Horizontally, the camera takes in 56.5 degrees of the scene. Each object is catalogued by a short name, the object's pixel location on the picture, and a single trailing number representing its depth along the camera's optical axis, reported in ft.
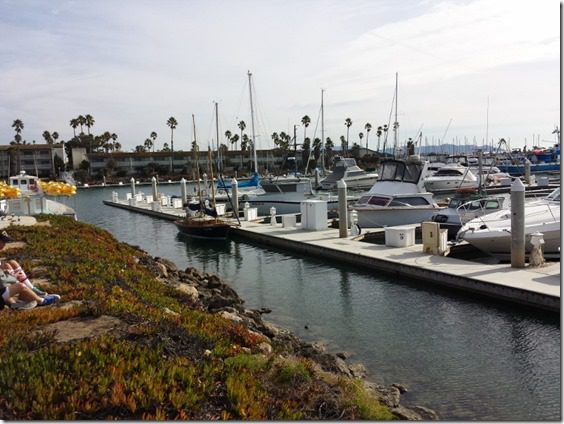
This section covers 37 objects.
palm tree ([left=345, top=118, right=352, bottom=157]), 480.07
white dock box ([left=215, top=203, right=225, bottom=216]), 128.85
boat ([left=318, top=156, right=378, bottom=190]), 219.82
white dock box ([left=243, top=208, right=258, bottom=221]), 118.73
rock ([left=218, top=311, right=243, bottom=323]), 41.36
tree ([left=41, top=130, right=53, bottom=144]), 476.21
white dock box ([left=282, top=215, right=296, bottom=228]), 101.09
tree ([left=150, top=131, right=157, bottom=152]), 518.17
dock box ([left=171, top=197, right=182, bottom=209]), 165.21
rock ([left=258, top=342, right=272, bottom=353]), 30.49
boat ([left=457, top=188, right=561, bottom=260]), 59.21
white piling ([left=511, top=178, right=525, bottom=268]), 52.49
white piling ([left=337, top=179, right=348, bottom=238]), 82.07
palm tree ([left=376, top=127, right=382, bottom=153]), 533.92
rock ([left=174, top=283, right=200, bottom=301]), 49.44
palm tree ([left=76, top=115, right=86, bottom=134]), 467.11
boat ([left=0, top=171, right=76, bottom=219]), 103.35
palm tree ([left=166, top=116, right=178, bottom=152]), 469.16
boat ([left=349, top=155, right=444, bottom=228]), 95.81
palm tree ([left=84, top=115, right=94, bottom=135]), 469.16
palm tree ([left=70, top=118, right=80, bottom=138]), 466.86
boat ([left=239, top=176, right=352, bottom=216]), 144.87
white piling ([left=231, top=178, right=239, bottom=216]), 122.83
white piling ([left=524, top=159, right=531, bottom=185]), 187.99
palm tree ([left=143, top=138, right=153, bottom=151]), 524.11
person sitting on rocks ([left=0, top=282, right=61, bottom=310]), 31.76
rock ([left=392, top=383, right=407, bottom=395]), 32.72
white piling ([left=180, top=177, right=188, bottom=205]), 163.92
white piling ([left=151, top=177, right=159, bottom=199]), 181.68
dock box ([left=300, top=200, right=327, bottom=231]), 93.45
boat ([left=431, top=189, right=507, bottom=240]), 77.56
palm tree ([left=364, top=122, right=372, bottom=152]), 529.81
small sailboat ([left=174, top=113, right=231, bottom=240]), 102.32
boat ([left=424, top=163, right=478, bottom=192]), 184.75
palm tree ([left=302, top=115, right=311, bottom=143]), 433.89
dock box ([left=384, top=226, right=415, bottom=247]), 72.18
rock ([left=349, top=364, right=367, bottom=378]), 35.01
